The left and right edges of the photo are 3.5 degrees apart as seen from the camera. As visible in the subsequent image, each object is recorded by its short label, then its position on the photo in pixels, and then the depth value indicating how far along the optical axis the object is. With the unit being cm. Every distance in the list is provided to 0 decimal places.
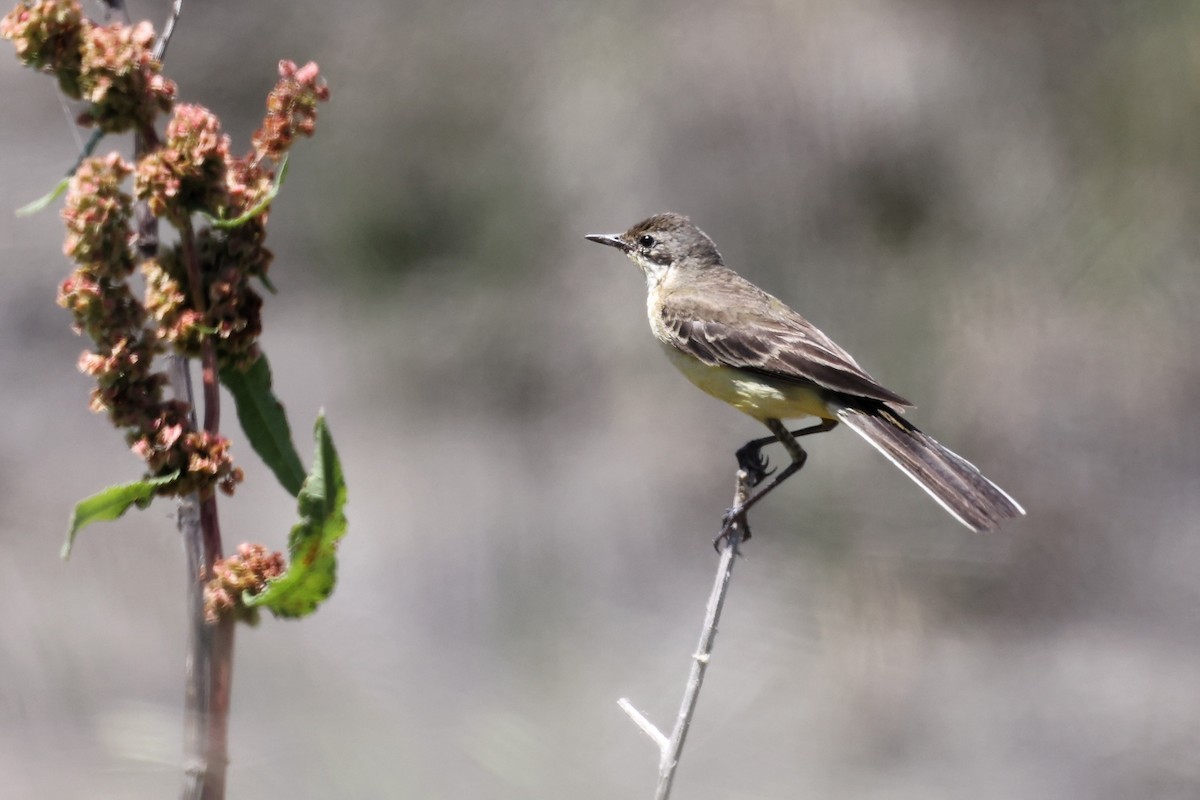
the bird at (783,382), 448
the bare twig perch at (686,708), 439
